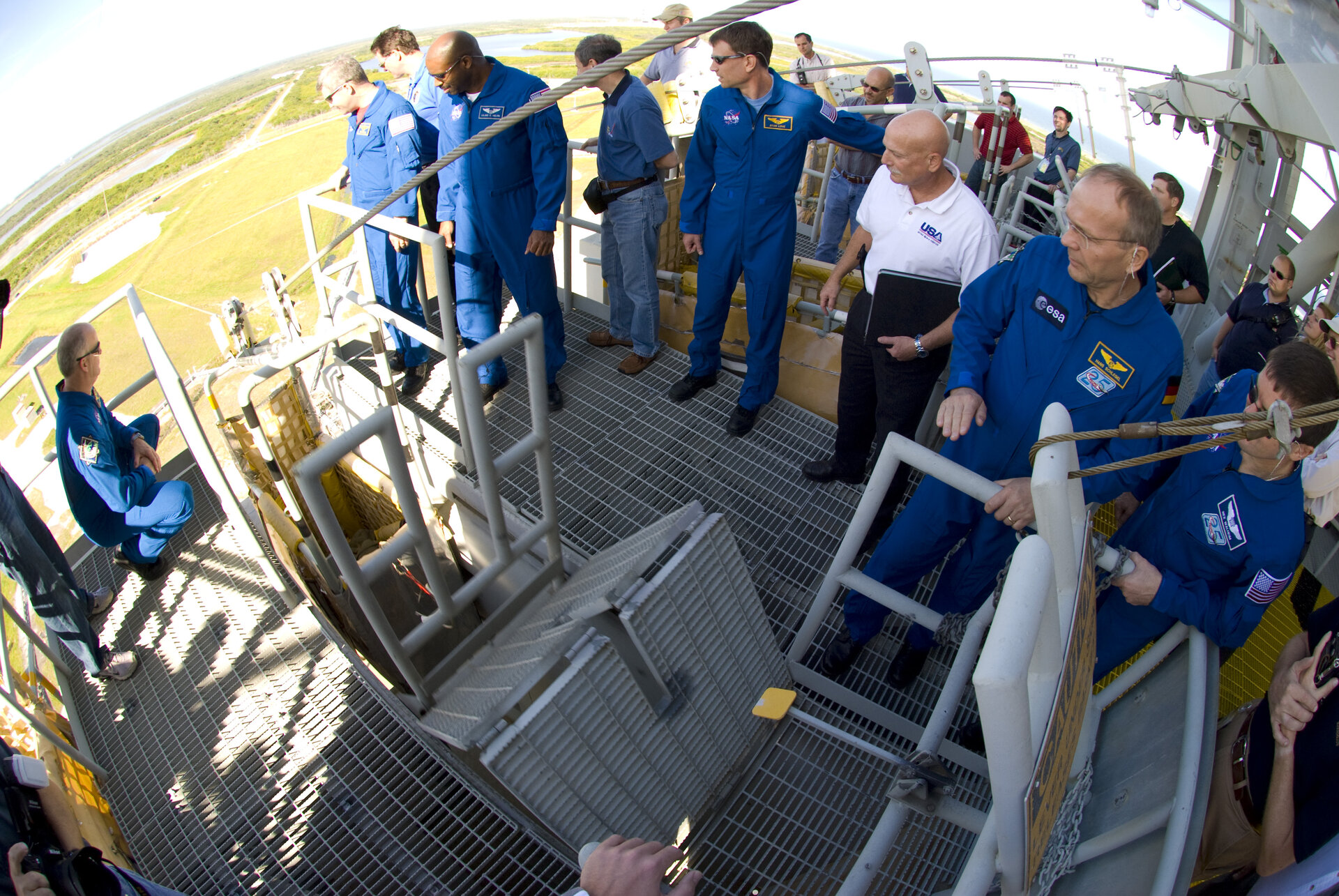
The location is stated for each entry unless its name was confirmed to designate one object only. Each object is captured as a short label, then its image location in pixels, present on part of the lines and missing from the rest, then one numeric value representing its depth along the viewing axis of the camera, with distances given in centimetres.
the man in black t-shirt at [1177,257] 377
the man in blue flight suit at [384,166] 335
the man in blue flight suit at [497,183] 298
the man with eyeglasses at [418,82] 359
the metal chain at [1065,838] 120
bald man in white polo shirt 224
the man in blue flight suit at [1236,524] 148
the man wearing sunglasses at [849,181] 506
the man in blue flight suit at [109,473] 247
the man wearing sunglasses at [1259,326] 308
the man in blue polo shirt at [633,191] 312
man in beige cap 570
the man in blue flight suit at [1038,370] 168
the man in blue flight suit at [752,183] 274
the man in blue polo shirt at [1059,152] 626
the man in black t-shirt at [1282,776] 137
